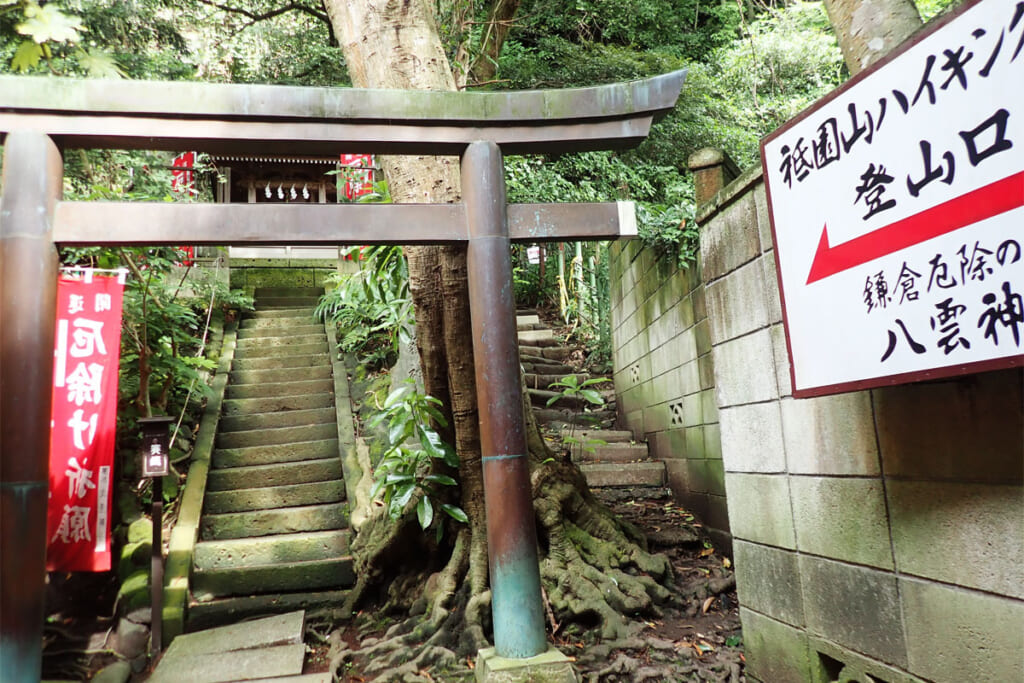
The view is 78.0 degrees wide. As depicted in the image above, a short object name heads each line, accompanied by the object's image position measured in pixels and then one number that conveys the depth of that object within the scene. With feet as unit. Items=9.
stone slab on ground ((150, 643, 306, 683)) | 14.94
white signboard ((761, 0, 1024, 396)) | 6.12
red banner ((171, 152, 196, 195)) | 42.03
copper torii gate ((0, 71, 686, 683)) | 10.76
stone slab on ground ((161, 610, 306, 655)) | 16.57
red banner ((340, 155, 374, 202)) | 41.57
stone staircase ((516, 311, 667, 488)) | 24.22
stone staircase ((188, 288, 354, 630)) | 20.02
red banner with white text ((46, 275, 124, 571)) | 17.15
